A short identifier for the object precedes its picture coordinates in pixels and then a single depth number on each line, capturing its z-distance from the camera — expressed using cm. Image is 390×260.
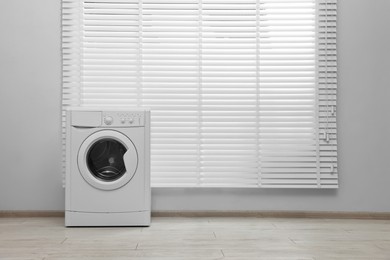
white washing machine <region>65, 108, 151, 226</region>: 394
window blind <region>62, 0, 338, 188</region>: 447
